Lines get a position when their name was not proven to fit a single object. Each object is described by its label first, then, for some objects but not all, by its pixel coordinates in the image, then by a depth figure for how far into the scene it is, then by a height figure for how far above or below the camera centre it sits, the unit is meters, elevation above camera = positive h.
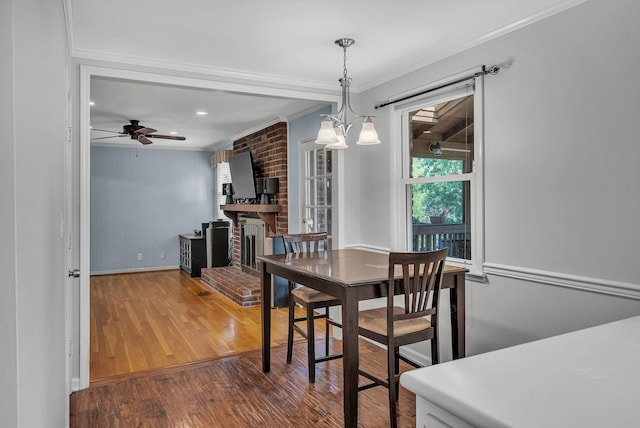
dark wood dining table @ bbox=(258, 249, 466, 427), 2.24 -0.39
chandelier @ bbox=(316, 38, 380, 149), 2.70 +0.51
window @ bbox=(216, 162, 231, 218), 7.89 +0.67
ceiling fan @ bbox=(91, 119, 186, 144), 5.34 +1.05
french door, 4.79 +0.30
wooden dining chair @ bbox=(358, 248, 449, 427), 2.25 -0.54
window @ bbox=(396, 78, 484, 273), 2.93 +0.30
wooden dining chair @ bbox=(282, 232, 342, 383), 3.01 -0.62
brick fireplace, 5.54 +0.11
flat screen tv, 6.16 +0.58
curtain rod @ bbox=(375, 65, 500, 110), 2.73 +0.91
